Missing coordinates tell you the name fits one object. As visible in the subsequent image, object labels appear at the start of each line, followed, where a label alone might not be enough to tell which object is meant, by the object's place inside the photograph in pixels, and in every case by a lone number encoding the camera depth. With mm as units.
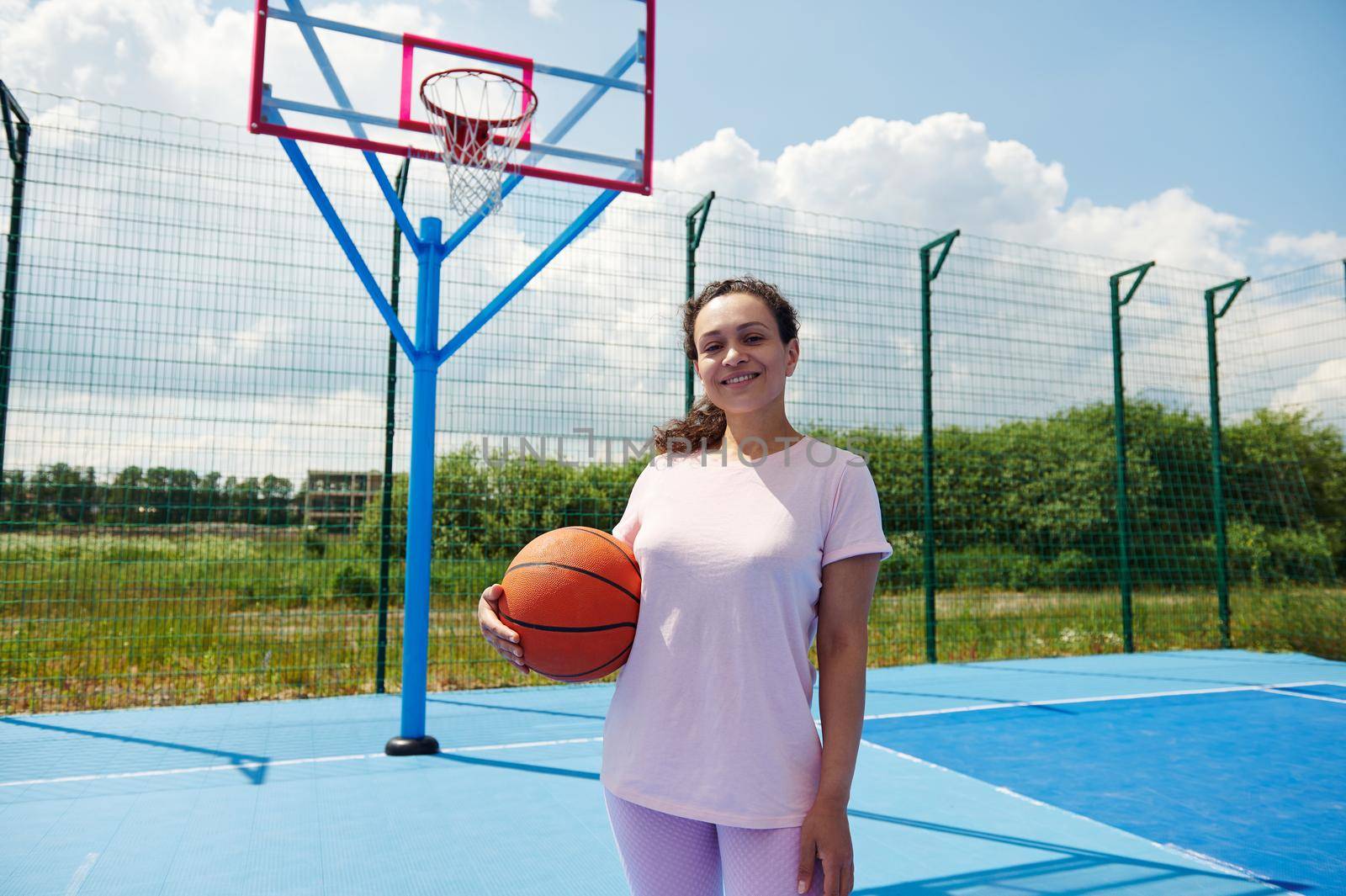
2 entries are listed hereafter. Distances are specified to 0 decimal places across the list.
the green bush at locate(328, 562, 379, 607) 5309
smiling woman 1230
